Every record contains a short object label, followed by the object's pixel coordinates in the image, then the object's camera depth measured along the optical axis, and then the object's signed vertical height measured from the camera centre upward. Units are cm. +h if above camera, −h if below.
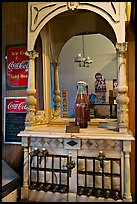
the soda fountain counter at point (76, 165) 116 -34
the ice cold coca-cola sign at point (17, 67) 176 +32
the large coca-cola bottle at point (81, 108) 137 -2
